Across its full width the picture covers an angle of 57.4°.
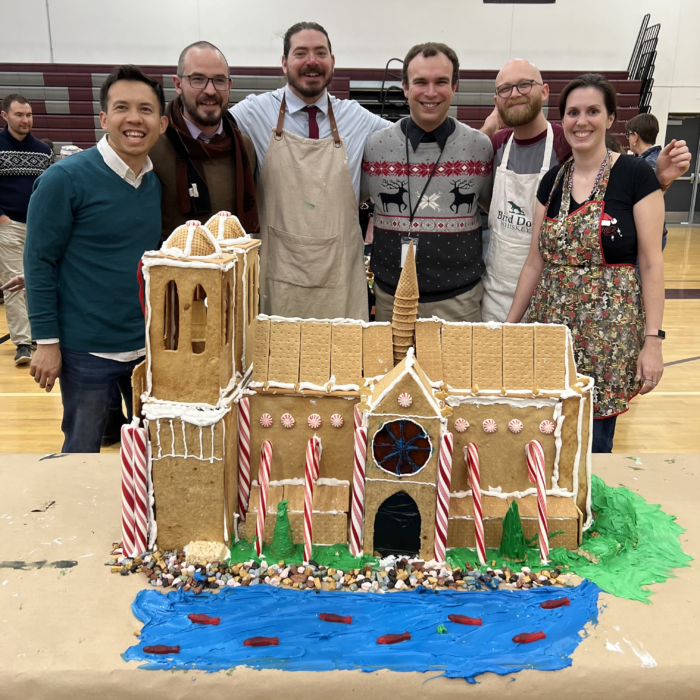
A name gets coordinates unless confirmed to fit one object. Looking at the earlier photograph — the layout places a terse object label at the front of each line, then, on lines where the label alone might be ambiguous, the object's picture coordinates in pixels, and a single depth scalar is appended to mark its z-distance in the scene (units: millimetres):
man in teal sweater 2195
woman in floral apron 2270
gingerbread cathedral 1750
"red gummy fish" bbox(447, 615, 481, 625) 1595
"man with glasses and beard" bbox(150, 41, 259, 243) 2506
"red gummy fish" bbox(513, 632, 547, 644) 1533
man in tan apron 2746
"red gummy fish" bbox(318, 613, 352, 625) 1603
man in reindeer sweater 2762
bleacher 10586
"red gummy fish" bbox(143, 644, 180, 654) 1495
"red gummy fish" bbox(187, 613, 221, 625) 1591
